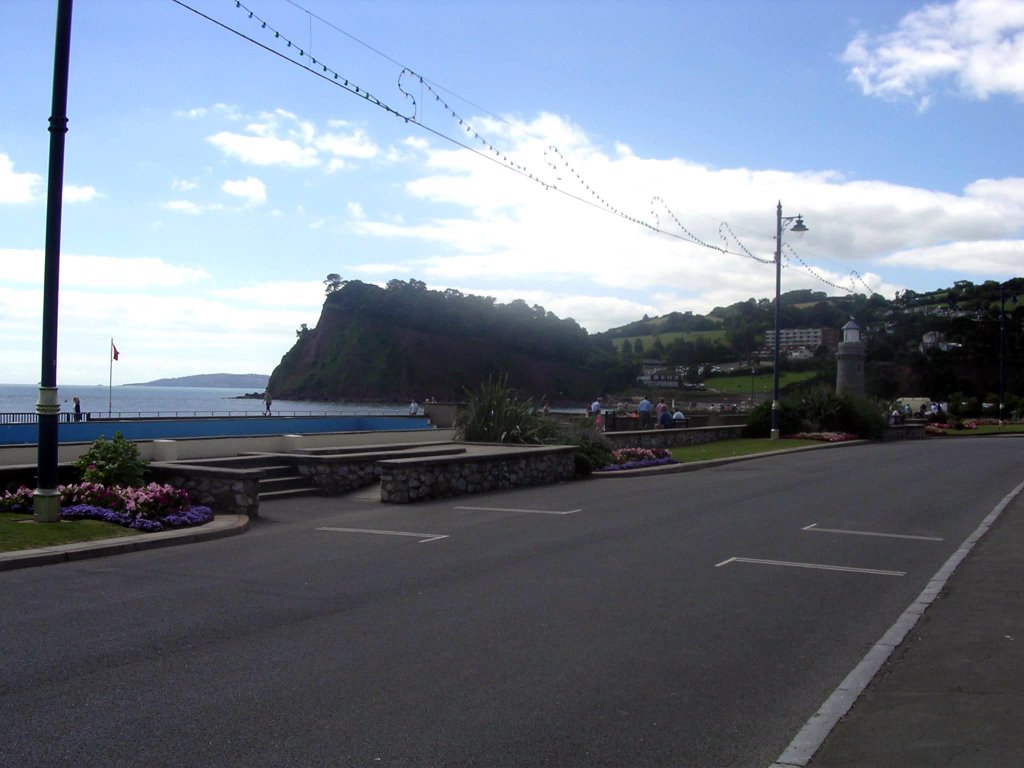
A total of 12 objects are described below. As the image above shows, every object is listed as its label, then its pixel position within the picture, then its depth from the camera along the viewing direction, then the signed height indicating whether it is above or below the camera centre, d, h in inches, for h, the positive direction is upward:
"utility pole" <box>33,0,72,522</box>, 464.1 +45.3
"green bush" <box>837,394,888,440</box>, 1588.3 -23.6
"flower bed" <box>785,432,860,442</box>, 1454.2 -50.7
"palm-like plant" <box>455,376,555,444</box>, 935.7 -19.7
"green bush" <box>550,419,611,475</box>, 852.0 -41.6
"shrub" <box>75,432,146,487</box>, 543.8 -38.9
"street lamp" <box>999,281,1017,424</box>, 2536.4 +218.5
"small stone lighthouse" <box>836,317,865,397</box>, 1957.4 +91.6
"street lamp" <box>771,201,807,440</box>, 1376.7 +180.5
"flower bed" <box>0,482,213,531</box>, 483.8 -57.8
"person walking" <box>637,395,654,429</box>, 1451.8 -16.6
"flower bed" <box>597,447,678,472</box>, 896.9 -55.2
